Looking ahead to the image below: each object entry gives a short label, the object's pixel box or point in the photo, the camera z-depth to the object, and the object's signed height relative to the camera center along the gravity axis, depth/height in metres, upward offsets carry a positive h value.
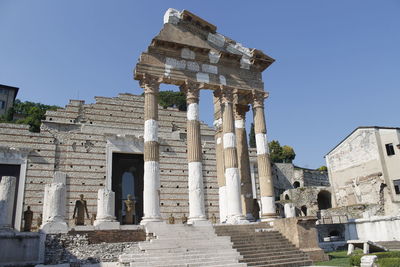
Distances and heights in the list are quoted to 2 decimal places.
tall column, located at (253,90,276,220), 15.14 +2.77
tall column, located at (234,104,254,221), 16.08 +3.00
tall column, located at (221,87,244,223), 14.37 +2.52
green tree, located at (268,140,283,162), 54.49 +11.00
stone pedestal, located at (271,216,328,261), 12.26 -0.62
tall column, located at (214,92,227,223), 15.49 +3.16
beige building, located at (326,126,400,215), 26.62 +3.78
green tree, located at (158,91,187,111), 55.88 +20.58
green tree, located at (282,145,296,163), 55.54 +10.46
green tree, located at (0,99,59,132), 32.91 +14.10
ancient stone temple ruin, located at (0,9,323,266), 10.80 +3.55
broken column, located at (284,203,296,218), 14.41 +0.36
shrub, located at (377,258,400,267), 8.02 -1.15
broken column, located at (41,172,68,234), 10.20 +0.63
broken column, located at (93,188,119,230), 11.07 +0.53
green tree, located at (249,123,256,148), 52.00 +12.37
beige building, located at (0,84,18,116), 46.57 +18.73
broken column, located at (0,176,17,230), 10.04 +0.95
